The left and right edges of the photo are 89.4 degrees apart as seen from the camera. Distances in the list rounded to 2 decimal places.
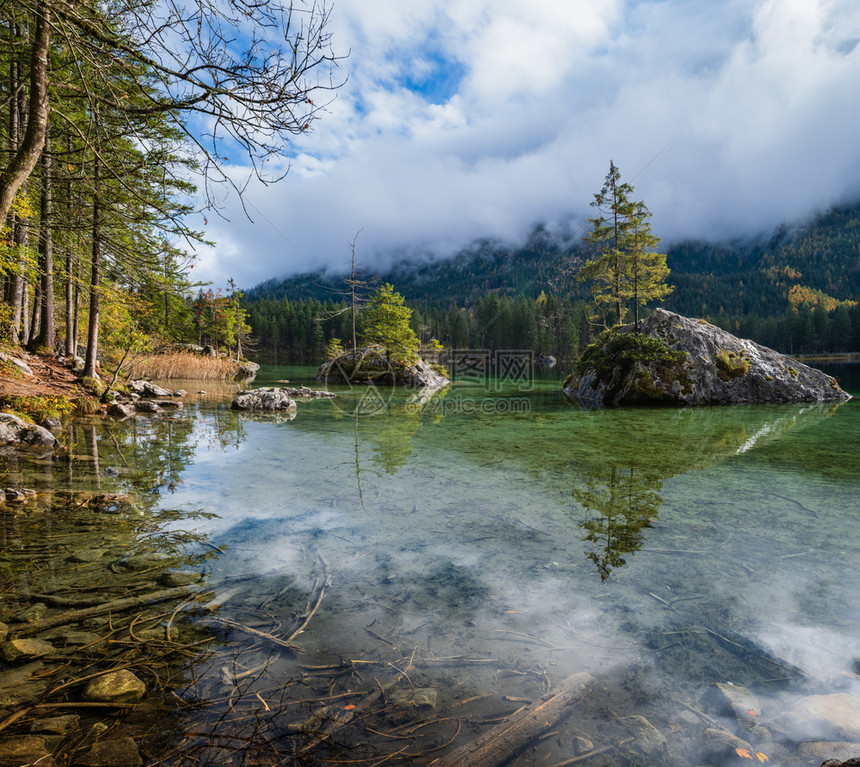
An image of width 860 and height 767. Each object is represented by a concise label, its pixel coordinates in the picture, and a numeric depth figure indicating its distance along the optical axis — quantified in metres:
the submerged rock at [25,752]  1.72
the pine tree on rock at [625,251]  22.67
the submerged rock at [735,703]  2.09
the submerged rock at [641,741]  1.86
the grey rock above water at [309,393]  20.44
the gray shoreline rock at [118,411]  11.92
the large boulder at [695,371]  17.55
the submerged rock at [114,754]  1.74
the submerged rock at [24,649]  2.39
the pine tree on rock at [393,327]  29.61
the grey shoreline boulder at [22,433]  7.59
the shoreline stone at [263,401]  14.58
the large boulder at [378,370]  29.67
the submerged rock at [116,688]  2.10
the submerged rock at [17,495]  4.82
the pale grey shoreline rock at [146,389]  16.63
